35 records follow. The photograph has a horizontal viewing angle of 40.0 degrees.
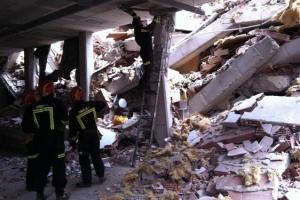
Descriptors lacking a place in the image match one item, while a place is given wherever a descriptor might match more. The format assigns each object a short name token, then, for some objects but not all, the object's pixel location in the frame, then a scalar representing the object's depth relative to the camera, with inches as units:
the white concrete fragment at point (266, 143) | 268.0
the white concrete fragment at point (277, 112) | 279.6
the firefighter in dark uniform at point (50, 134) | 253.0
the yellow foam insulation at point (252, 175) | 234.8
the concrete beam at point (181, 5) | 319.9
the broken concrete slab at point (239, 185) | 231.5
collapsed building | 255.1
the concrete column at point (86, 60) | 483.2
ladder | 345.1
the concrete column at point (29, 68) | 611.5
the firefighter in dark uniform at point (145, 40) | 341.4
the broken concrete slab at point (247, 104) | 304.3
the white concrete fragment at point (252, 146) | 268.7
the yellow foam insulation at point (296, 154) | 256.5
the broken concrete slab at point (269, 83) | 359.6
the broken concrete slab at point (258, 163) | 248.5
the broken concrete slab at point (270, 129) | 275.3
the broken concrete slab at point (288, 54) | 362.9
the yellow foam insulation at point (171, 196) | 241.9
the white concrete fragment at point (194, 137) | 317.8
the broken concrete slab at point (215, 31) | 424.7
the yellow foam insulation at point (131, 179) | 273.8
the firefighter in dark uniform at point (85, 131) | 273.1
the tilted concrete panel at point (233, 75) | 365.1
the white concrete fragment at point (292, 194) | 222.5
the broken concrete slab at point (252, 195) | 225.5
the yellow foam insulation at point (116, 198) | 247.8
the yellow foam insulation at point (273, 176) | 235.5
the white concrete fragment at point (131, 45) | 523.5
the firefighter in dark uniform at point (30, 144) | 261.7
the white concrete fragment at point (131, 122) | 400.5
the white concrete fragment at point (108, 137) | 385.1
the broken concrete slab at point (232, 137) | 281.7
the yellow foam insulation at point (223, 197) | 226.4
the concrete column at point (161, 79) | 350.3
